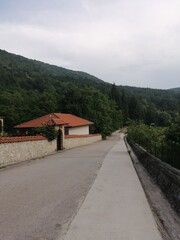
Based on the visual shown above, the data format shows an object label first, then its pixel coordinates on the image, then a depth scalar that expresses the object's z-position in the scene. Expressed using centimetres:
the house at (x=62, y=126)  2204
